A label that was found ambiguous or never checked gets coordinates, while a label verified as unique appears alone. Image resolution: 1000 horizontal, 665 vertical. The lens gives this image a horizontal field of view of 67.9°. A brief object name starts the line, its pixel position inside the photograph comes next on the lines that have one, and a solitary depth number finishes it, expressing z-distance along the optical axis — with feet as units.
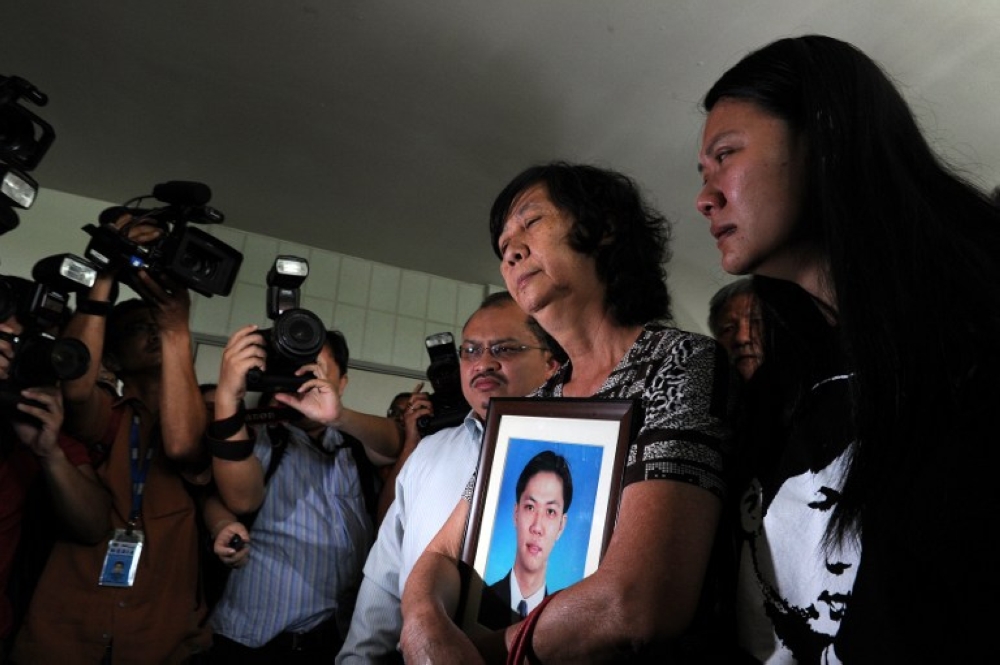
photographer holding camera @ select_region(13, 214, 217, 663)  5.28
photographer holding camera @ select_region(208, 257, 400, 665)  5.66
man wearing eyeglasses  4.49
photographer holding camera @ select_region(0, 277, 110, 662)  5.15
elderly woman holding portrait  2.20
